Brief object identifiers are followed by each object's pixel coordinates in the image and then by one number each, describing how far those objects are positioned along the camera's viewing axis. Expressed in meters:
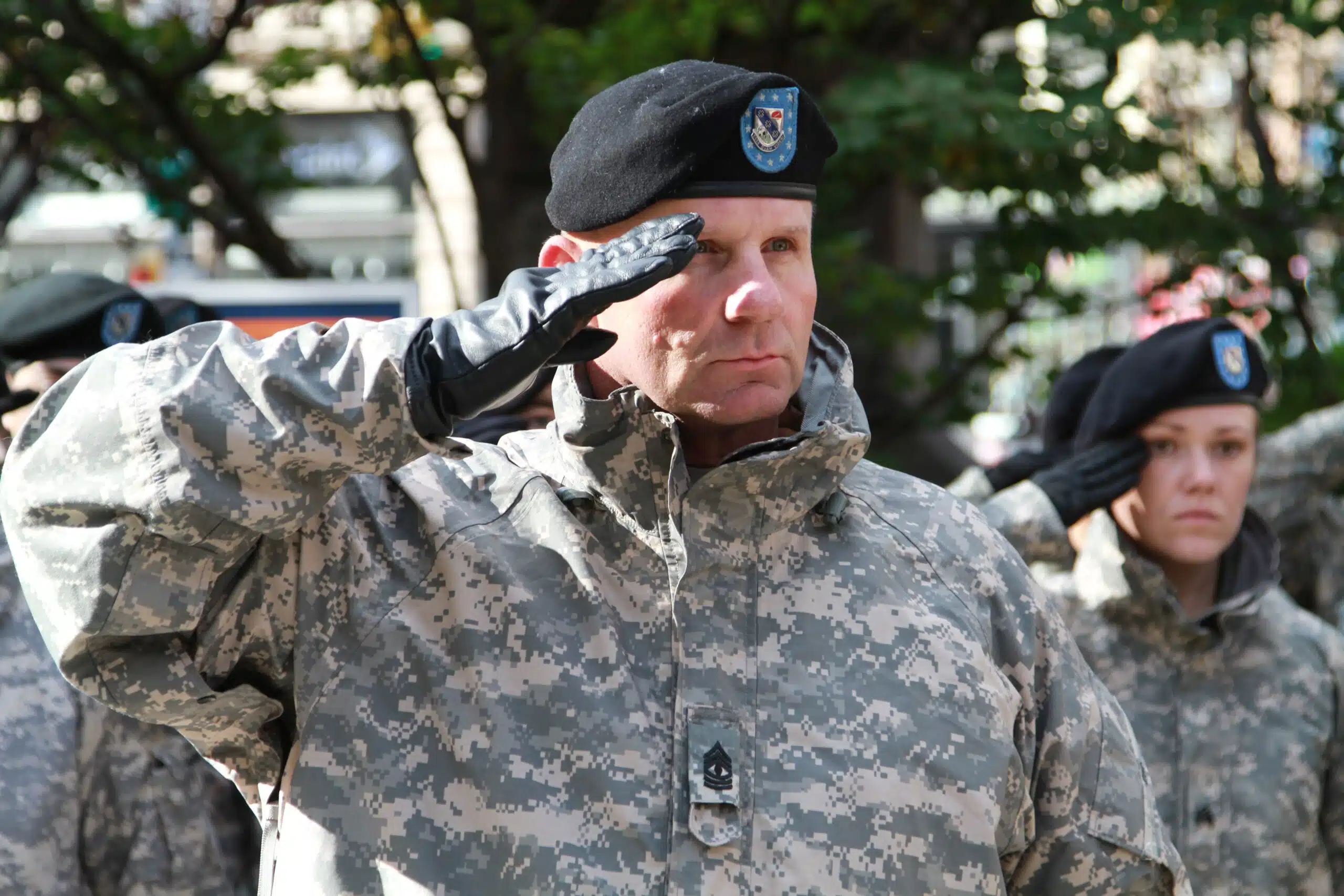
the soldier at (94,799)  6.59
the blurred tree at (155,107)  12.76
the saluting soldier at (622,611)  3.99
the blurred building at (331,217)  19.22
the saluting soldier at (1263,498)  8.35
